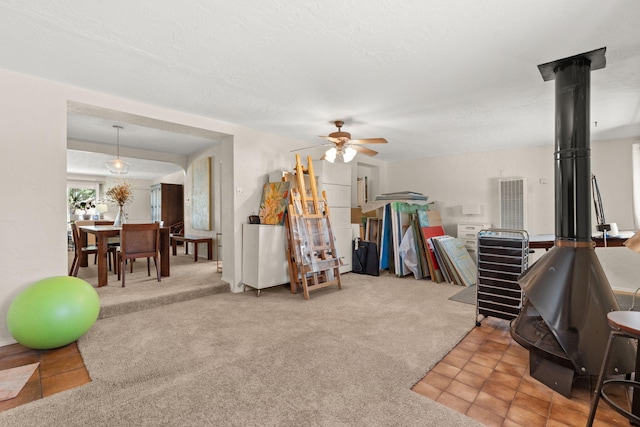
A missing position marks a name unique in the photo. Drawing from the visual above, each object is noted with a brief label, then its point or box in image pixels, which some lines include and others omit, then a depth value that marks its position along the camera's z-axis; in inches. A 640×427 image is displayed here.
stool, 55.5
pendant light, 214.7
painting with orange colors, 174.6
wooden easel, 163.8
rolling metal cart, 115.6
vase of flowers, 208.4
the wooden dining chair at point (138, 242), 162.8
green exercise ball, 94.1
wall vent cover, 216.7
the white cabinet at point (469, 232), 225.8
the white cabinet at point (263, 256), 162.2
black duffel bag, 213.8
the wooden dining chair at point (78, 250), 175.8
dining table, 160.1
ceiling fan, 154.1
